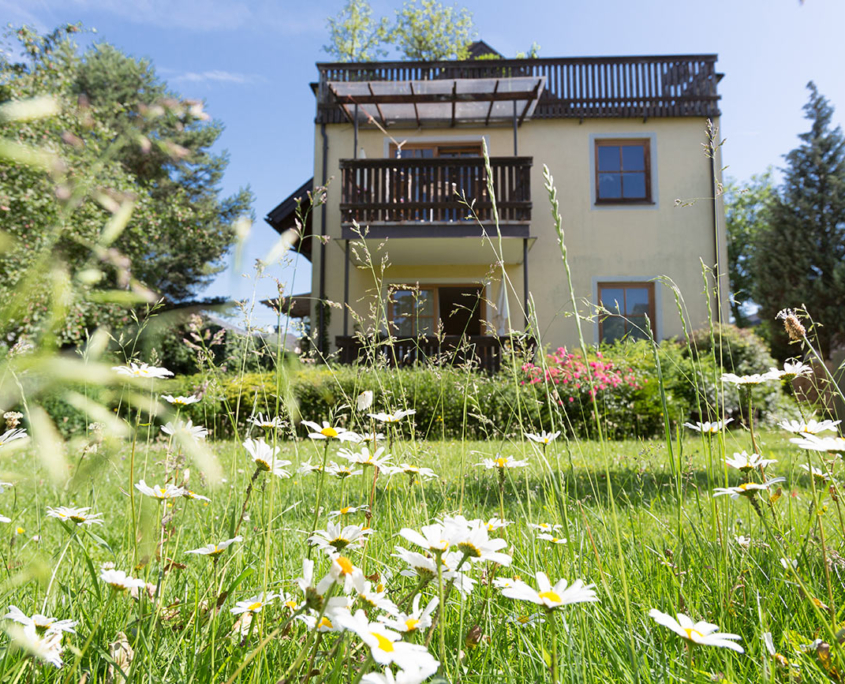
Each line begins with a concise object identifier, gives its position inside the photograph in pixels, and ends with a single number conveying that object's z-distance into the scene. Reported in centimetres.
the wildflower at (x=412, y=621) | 56
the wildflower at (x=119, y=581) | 74
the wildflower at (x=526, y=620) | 81
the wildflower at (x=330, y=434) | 95
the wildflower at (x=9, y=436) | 69
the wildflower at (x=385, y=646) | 46
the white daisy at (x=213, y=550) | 87
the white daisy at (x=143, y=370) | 92
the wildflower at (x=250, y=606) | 76
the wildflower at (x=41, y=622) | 67
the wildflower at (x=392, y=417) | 116
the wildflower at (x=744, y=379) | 112
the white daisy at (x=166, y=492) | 91
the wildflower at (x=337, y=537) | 73
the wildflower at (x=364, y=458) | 97
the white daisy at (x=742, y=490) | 97
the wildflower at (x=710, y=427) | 120
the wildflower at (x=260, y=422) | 88
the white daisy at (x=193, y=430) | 57
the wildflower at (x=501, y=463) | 113
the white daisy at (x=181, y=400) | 106
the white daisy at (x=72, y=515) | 88
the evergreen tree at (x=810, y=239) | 1308
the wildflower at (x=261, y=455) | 87
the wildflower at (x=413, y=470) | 111
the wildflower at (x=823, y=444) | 81
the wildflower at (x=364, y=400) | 96
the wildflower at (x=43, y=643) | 52
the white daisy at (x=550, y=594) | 56
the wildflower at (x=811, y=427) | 107
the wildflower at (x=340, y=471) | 104
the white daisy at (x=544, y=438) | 122
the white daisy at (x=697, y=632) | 56
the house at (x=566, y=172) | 1059
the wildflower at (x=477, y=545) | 61
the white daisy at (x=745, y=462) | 110
